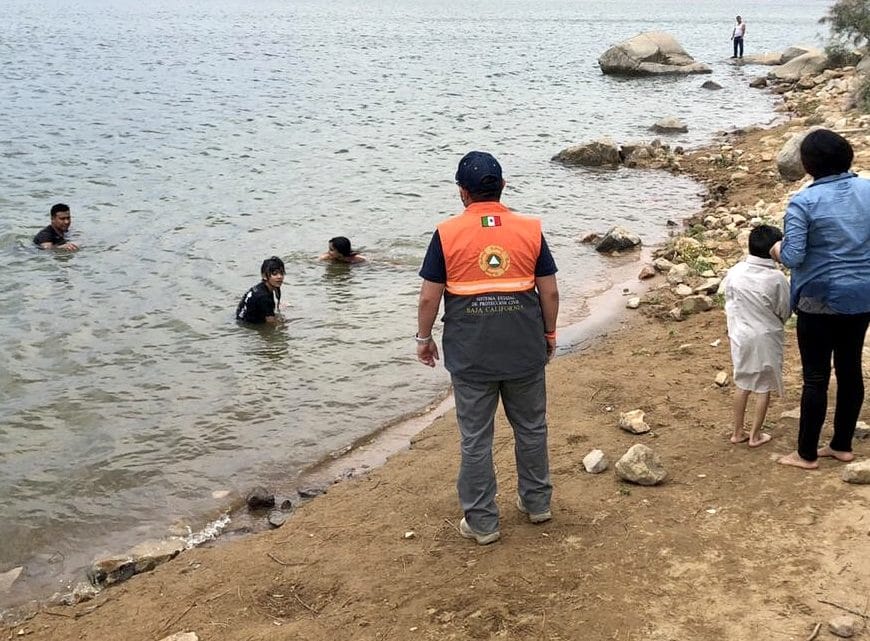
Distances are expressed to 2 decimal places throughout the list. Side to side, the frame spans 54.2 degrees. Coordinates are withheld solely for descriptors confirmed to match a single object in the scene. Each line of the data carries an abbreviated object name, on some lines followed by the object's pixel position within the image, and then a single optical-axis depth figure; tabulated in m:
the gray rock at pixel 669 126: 25.91
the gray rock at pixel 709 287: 10.51
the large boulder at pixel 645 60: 41.28
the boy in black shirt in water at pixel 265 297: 11.01
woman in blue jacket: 5.06
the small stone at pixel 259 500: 7.03
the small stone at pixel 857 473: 5.26
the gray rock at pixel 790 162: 15.79
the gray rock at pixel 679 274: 11.70
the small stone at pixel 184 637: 4.72
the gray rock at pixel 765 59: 45.31
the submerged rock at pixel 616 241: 14.45
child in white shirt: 5.78
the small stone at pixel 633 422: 6.84
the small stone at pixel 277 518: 6.73
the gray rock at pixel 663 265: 12.73
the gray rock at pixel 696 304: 9.98
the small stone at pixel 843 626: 4.00
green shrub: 30.75
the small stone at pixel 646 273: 12.72
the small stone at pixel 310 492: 7.23
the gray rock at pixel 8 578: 6.07
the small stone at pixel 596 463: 6.16
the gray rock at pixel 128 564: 6.06
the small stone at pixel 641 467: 5.75
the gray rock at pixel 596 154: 21.59
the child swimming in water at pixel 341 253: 13.84
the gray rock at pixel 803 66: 35.47
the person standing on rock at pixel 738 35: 47.00
